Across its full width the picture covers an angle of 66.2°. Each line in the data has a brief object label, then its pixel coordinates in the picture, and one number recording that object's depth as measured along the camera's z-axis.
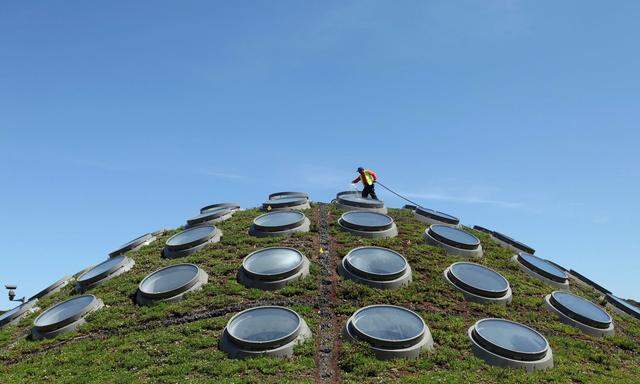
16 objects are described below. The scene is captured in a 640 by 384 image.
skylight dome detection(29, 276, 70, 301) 30.52
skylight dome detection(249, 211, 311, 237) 28.48
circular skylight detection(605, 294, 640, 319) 27.32
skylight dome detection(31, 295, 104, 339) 22.23
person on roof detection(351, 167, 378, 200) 35.06
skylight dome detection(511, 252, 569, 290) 27.42
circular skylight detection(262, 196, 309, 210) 34.43
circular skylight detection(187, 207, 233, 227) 33.38
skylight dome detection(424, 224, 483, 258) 27.73
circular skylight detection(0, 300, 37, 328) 26.46
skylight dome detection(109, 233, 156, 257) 31.75
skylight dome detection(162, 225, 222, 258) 27.92
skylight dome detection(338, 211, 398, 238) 28.64
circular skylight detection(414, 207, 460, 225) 34.12
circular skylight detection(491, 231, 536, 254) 32.59
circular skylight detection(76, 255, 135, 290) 27.03
